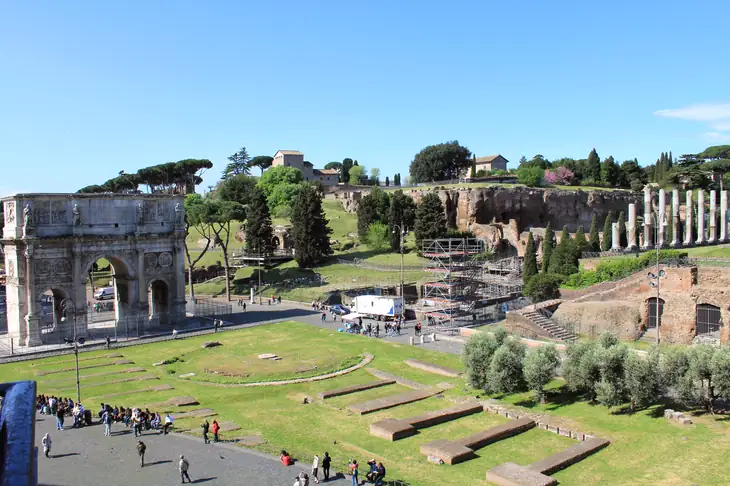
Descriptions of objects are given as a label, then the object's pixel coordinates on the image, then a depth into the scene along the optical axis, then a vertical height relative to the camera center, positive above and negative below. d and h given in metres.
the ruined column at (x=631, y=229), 62.28 -1.57
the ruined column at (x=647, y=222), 63.28 -0.86
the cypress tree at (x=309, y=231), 68.69 -1.08
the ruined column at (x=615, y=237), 63.34 -2.42
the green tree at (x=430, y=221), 68.94 -0.25
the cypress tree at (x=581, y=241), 56.94 -2.45
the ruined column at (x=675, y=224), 64.80 -1.15
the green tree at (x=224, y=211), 62.30 +1.31
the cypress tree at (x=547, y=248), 54.53 -2.97
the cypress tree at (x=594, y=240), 60.09 -2.53
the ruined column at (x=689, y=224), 64.56 -1.19
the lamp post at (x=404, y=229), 72.34 -1.20
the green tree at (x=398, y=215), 74.75 +0.53
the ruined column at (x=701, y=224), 65.50 -1.23
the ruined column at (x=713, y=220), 66.75 -0.86
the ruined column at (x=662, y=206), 64.44 +0.81
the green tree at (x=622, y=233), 64.88 -1.97
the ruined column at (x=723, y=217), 67.00 -0.54
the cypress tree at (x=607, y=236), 64.62 -2.29
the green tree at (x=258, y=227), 71.50 -0.54
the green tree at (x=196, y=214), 62.89 +1.03
